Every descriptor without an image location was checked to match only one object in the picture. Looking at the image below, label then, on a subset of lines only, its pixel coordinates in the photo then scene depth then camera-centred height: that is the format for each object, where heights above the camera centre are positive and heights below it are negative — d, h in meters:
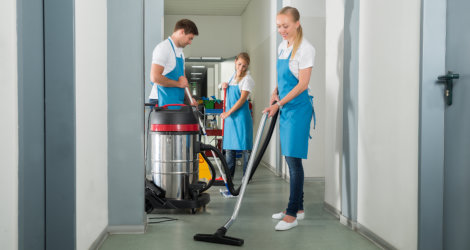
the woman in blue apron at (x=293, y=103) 2.61 +0.07
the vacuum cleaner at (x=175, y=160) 2.93 -0.33
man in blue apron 3.10 +0.37
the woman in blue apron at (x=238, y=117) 4.16 -0.03
